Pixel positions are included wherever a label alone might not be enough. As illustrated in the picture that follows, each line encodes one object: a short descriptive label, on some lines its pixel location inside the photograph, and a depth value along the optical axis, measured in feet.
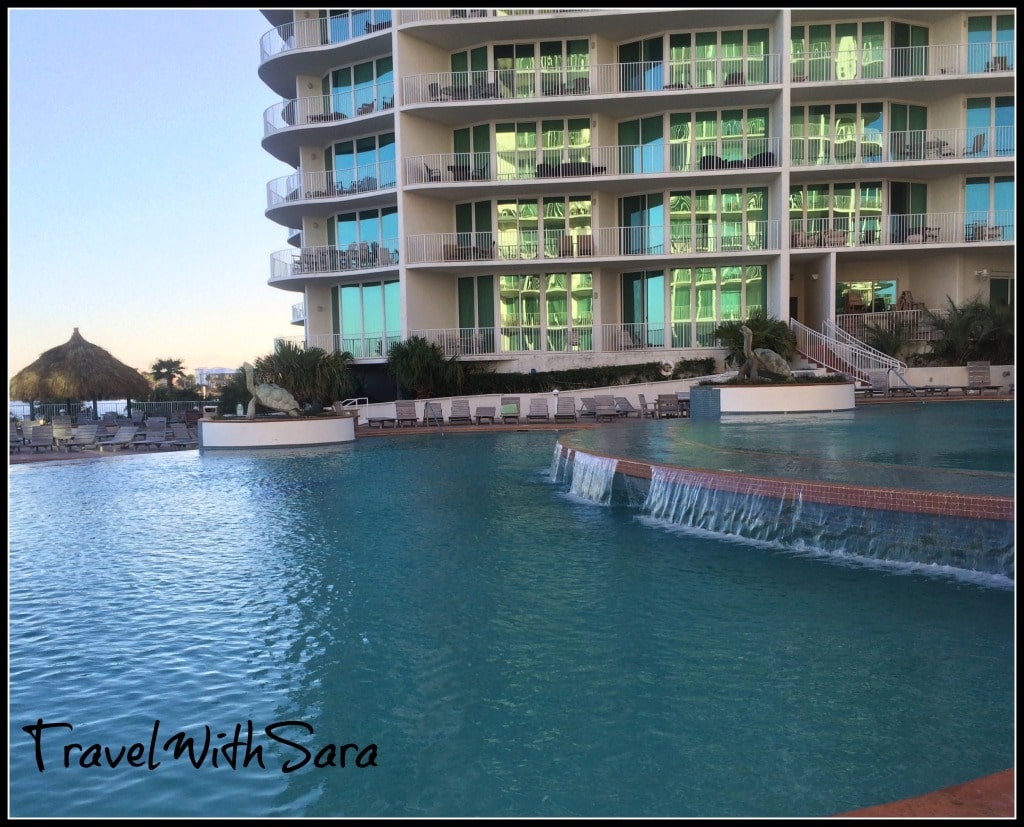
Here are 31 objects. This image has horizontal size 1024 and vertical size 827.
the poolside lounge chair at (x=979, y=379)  73.56
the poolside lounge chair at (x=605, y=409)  70.03
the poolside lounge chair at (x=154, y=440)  66.02
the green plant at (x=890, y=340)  80.59
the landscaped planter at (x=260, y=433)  58.23
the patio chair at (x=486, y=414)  73.77
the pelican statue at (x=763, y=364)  61.72
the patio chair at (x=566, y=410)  72.13
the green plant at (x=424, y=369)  84.74
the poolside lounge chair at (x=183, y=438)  66.69
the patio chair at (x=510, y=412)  73.20
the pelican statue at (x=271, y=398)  59.88
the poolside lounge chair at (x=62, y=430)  64.98
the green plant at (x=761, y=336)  77.97
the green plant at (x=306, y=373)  81.61
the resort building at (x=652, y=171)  86.58
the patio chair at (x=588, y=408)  71.26
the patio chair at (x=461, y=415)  74.91
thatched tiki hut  93.91
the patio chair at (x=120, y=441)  64.56
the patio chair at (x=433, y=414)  74.49
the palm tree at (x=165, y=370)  170.91
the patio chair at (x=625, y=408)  72.28
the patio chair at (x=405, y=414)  74.59
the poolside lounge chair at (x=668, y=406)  68.80
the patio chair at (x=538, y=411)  74.00
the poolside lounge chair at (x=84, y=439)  65.77
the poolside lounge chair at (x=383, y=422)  74.95
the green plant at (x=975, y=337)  78.69
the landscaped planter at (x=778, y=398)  59.72
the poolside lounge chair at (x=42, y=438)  64.80
